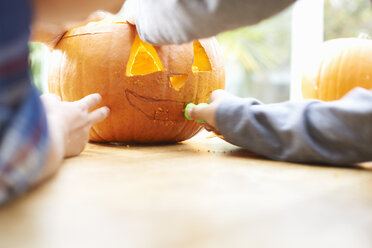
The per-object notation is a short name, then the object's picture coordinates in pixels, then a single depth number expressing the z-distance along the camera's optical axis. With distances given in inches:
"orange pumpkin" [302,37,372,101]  52.9
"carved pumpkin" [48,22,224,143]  36.5
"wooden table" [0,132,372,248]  14.4
